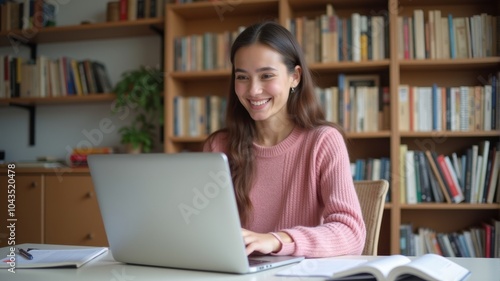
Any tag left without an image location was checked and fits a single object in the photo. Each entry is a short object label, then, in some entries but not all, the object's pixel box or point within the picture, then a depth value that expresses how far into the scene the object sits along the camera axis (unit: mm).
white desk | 875
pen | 1084
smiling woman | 1422
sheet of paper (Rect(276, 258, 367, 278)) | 888
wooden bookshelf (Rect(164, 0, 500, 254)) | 2479
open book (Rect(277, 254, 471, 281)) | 779
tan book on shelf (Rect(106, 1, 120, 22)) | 2961
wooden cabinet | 2693
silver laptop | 844
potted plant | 2842
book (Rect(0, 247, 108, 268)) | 1018
